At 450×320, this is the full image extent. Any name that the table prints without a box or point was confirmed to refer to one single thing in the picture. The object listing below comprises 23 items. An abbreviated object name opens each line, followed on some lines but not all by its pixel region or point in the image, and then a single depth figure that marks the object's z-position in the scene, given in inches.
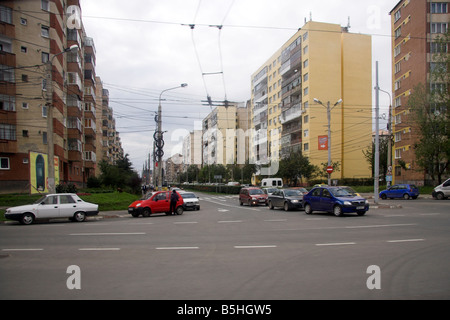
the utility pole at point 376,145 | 1046.9
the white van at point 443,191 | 1301.7
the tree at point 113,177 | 1678.2
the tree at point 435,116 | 1581.0
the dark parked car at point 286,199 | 935.0
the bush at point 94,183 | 1708.3
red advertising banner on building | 1416.1
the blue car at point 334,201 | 716.0
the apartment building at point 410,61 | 1897.1
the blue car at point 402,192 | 1398.9
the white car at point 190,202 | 1098.4
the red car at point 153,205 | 855.7
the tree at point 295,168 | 2101.4
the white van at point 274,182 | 1934.1
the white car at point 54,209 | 684.7
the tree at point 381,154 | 2396.7
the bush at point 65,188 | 1103.0
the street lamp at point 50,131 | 796.0
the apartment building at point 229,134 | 4357.8
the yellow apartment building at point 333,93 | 2472.9
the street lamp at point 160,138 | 1173.1
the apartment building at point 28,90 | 1168.8
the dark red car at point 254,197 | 1177.4
